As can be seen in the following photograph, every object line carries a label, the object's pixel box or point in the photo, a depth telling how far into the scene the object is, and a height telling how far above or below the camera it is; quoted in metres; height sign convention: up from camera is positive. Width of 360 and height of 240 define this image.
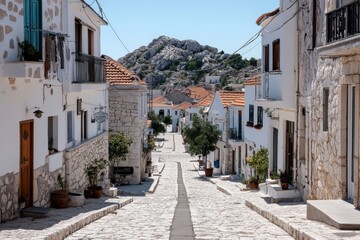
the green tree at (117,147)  26.11 -1.87
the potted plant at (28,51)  10.97 +1.17
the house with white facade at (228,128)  35.27 -1.33
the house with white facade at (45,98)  10.54 +0.25
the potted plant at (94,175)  17.53 -2.19
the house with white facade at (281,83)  15.60 +0.81
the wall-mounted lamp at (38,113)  12.09 -0.11
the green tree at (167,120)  97.81 -2.13
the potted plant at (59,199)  13.55 -2.29
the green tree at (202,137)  39.41 -2.08
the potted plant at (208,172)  37.72 -4.45
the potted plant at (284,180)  15.88 -2.15
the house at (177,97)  113.25 +2.44
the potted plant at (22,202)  11.40 -2.00
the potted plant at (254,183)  22.20 -3.08
